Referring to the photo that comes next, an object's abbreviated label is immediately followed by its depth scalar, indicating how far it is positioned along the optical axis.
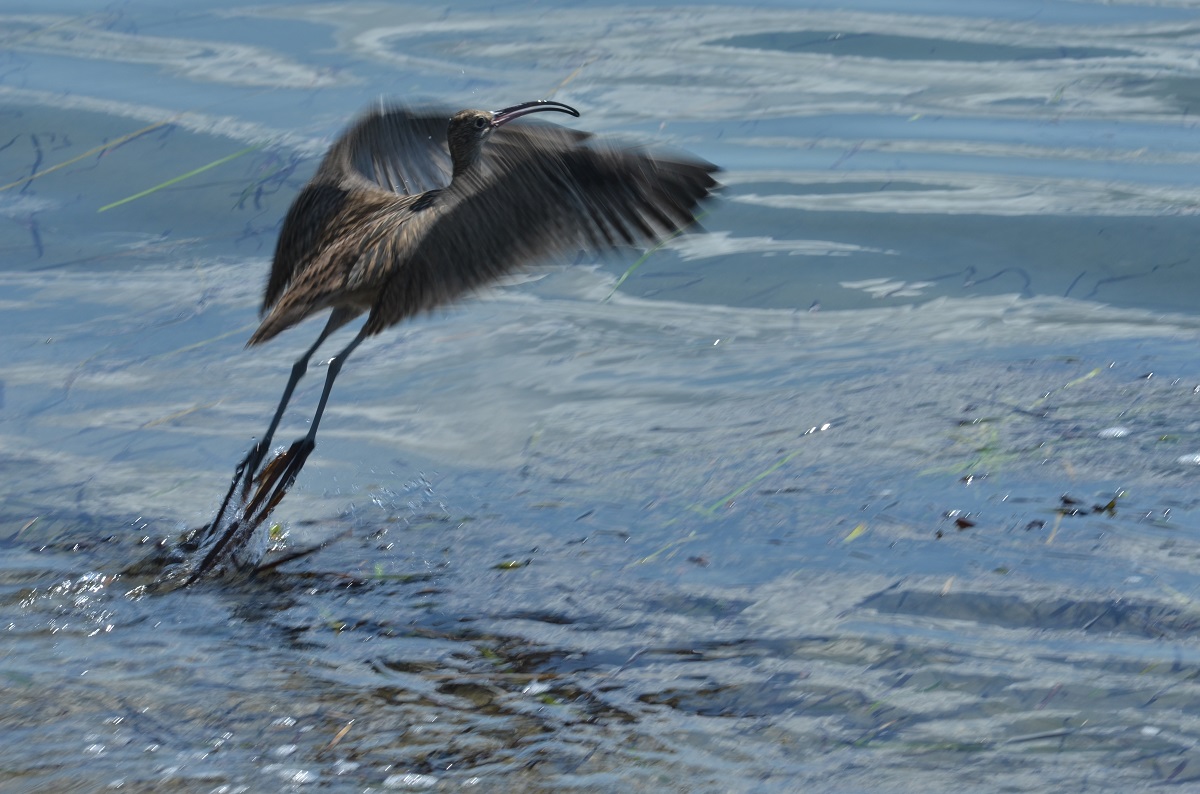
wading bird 8.10
